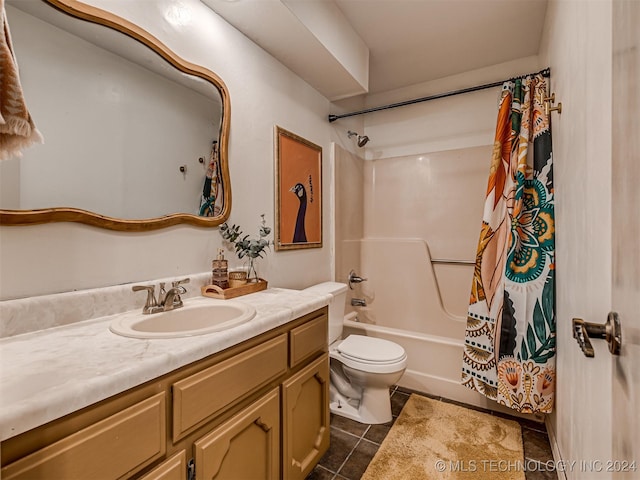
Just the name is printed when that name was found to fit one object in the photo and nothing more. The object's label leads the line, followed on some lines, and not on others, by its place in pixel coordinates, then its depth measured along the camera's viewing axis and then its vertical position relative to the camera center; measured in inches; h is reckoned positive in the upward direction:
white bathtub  88.6 -24.7
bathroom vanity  23.1 -16.1
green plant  63.2 -0.9
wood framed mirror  37.7 +17.1
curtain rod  72.2 +40.7
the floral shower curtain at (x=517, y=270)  65.4 -7.4
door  18.1 +0.4
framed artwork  78.0 +13.0
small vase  63.8 -7.5
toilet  71.0 -31.1
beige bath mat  58.9 -45.2
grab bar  102.1 -8.0
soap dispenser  57.4 -6.5
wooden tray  55.2 -9.7
